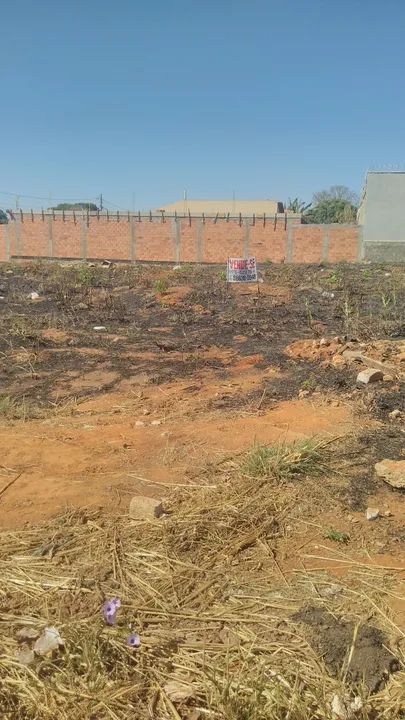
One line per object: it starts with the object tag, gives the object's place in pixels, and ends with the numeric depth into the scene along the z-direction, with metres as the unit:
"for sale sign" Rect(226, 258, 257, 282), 13.90
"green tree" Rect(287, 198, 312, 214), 39.94
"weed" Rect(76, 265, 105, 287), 17.39
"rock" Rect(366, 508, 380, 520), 3.38
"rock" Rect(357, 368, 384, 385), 5.99
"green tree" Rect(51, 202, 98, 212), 53.31
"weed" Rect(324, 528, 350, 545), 3.16
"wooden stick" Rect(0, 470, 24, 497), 3.99
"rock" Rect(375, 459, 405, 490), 3.70
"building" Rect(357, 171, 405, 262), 26.34
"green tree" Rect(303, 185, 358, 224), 52.49
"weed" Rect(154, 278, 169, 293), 15.29
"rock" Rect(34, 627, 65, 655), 2.25
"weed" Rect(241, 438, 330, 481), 3.84
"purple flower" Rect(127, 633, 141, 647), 2.27
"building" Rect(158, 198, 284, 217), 48.56
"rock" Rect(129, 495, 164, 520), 3.38
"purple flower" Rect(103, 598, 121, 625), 2.38
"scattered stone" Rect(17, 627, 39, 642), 2.35
